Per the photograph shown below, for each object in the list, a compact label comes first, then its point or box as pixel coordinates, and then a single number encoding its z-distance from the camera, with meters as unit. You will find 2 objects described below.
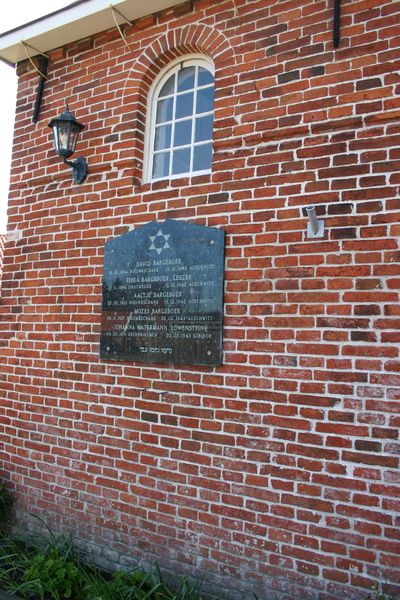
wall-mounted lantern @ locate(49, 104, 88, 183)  4.16
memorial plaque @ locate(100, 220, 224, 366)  3.46
